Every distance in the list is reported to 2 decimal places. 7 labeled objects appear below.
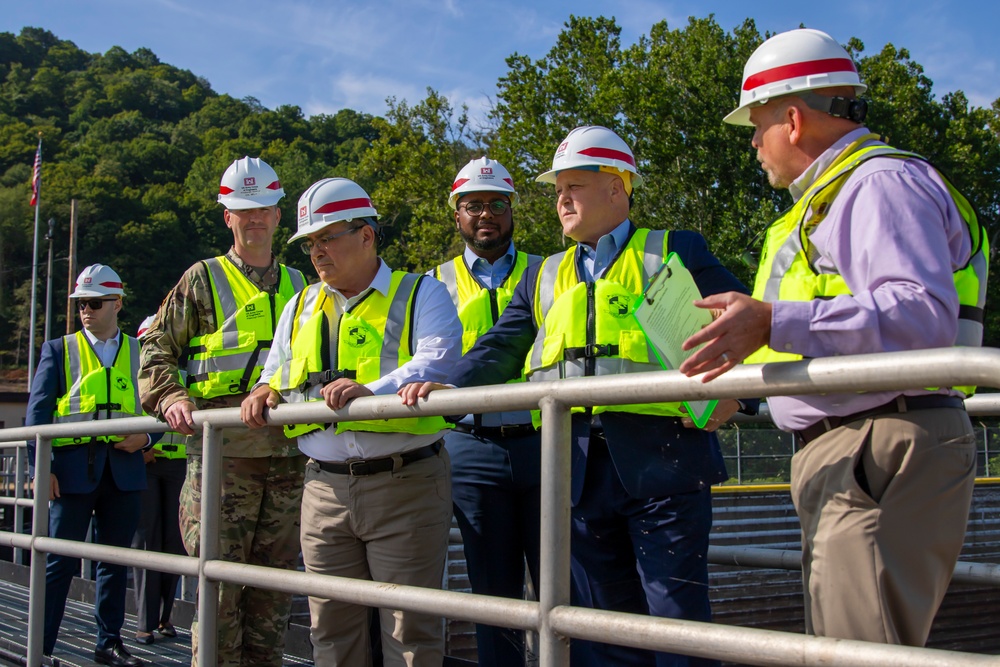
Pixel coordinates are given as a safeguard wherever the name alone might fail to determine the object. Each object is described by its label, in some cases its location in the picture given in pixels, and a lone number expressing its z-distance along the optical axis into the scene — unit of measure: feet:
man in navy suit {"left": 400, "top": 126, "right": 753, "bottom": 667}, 9.73
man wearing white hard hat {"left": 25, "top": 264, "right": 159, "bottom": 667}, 18.10
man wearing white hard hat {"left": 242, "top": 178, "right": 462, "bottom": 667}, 11.27
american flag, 134.77
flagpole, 135.74
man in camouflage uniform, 13.71
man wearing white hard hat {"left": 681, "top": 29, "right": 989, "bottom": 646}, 6.46
